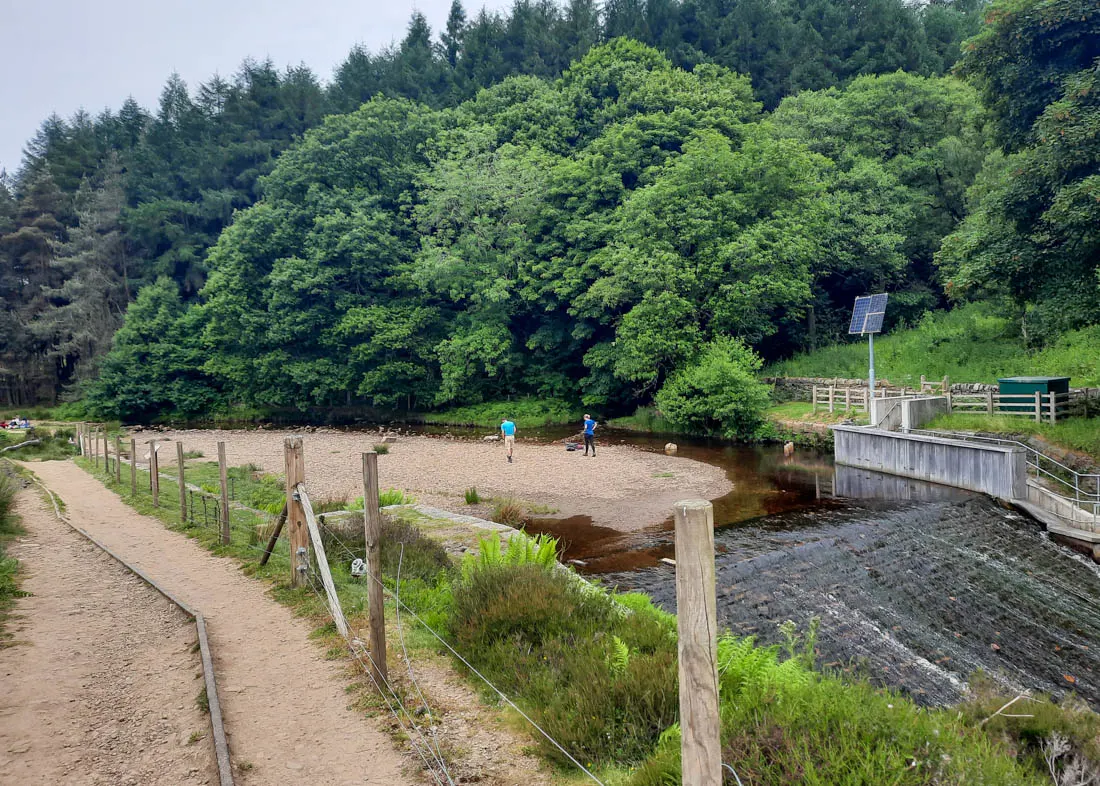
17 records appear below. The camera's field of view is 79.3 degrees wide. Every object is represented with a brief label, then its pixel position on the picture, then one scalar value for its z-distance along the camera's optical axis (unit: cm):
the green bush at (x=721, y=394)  2958
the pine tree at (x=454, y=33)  7188
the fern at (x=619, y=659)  543
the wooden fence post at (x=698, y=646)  268
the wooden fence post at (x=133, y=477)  1729
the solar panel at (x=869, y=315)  2542
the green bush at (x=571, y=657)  491
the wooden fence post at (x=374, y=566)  604
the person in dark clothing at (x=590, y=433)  2622
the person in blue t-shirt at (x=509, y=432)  2495
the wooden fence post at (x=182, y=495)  1342
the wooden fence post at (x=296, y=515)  855
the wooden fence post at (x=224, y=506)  1135
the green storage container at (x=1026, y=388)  2016
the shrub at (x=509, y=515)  1537
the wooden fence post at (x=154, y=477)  1630
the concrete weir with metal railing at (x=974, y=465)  1454
